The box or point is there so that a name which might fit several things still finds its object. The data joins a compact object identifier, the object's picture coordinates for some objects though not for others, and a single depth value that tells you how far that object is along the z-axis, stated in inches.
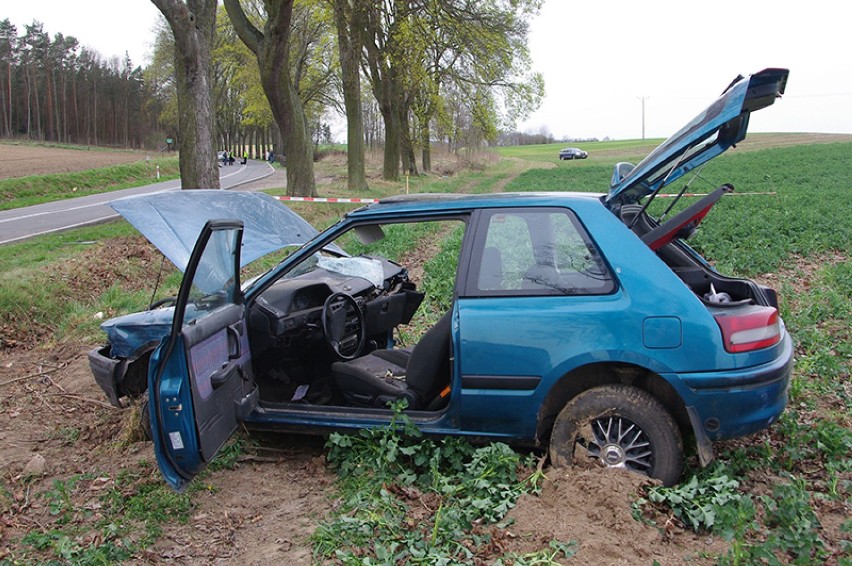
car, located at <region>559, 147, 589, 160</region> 3184.1
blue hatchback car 144.9
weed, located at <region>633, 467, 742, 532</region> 130.5
